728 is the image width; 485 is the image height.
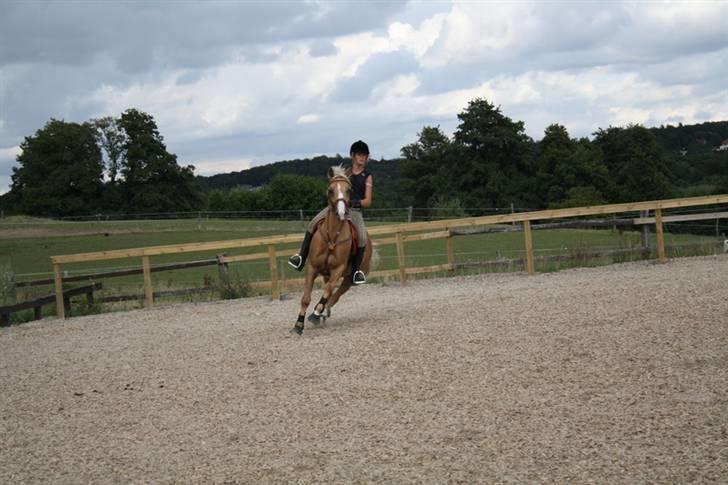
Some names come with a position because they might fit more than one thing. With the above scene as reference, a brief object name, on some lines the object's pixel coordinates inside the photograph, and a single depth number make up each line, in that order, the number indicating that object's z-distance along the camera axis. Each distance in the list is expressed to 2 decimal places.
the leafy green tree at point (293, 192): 102.62
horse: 11.83
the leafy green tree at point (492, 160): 71.69
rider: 12.09
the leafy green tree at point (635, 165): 70.38
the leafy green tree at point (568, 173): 71.62
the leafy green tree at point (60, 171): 80.19
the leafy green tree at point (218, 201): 121.38
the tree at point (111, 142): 84.75
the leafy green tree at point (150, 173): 80.62
